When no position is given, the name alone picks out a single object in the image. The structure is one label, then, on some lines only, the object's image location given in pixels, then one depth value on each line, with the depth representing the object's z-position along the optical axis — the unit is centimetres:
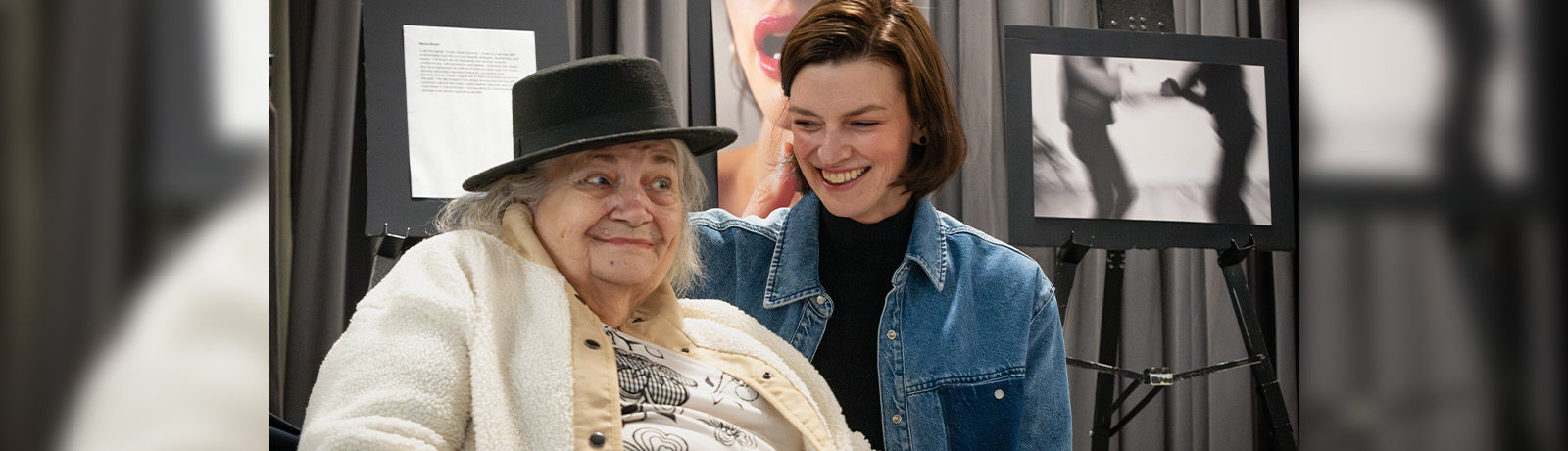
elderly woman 134
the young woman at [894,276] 188
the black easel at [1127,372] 304
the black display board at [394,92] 295
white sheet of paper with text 301
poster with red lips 361
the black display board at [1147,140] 325
